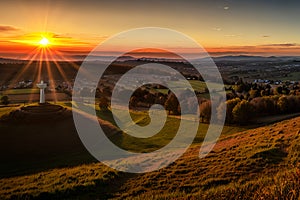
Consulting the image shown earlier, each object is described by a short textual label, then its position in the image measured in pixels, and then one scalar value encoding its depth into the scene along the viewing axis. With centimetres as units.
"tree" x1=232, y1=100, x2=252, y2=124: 5681
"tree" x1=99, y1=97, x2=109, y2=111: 6981
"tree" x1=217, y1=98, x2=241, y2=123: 5972
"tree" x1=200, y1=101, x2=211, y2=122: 6225
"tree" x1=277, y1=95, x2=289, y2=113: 6238
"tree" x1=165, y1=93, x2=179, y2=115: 7169
